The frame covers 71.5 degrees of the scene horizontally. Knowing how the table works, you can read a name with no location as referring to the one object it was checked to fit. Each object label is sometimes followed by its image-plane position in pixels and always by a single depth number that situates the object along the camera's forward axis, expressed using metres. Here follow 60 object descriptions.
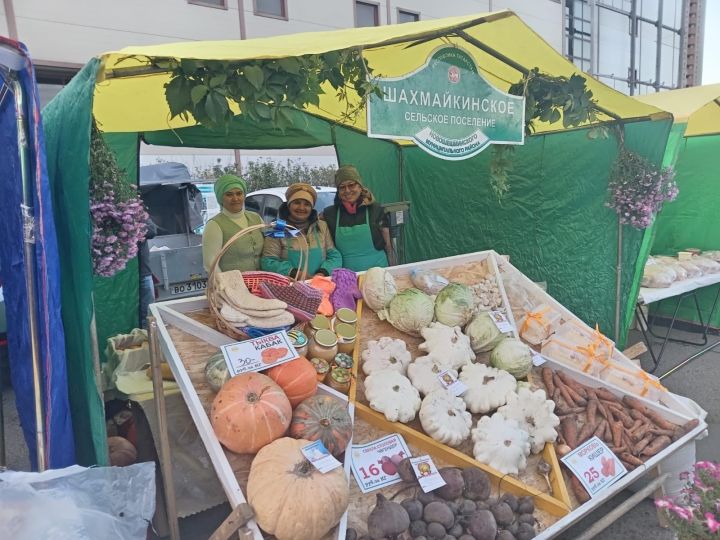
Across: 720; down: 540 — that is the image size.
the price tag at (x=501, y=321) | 3.32
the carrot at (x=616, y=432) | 2.86
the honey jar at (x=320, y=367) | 2.62
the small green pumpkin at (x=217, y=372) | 2.31
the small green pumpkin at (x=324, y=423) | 2.21
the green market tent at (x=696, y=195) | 6.27
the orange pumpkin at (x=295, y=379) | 2.34
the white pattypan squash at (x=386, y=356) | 2.82
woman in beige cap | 4.03
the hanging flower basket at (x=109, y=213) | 2.46
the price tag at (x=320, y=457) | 1.97
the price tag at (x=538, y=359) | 3.27
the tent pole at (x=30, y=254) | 1.88
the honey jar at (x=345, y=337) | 2.84
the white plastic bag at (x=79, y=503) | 1.54
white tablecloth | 5.06
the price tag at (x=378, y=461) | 2.35
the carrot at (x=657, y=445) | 2.84
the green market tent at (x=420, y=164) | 2.32
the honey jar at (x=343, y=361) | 2.74
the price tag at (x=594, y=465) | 2.59
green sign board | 3.11
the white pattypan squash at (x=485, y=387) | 2.79
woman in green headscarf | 4.07
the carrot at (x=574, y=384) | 3.18
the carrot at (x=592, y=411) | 2.96
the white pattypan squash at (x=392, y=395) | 2.57
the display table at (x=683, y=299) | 5.12
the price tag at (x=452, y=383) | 2.81
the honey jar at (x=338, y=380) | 2.65
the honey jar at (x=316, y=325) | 2.75
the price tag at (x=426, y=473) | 2.30
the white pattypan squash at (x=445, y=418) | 2.53
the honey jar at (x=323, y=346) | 2.69
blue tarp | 1.93
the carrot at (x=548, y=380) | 3.14
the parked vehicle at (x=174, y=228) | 6.21
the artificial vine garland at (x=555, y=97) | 3.91
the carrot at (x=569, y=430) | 2.79
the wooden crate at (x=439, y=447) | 2.45
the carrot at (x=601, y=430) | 2.89
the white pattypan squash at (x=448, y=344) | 2.94
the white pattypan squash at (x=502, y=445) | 2.49
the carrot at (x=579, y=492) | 2.50
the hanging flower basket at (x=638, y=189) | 4.61
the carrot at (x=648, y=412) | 3.03
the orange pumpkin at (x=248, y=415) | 2.09
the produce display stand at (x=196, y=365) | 2.09
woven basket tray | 2.45
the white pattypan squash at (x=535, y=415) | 2.69
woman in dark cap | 4.55
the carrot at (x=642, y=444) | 2.84
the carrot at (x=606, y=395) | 3.19
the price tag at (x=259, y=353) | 2.33
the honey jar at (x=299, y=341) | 2.56
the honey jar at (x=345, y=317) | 2.97
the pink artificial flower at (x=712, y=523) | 1.62
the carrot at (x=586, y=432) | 2.83
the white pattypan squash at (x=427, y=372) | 2.77
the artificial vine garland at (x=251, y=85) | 2.48
